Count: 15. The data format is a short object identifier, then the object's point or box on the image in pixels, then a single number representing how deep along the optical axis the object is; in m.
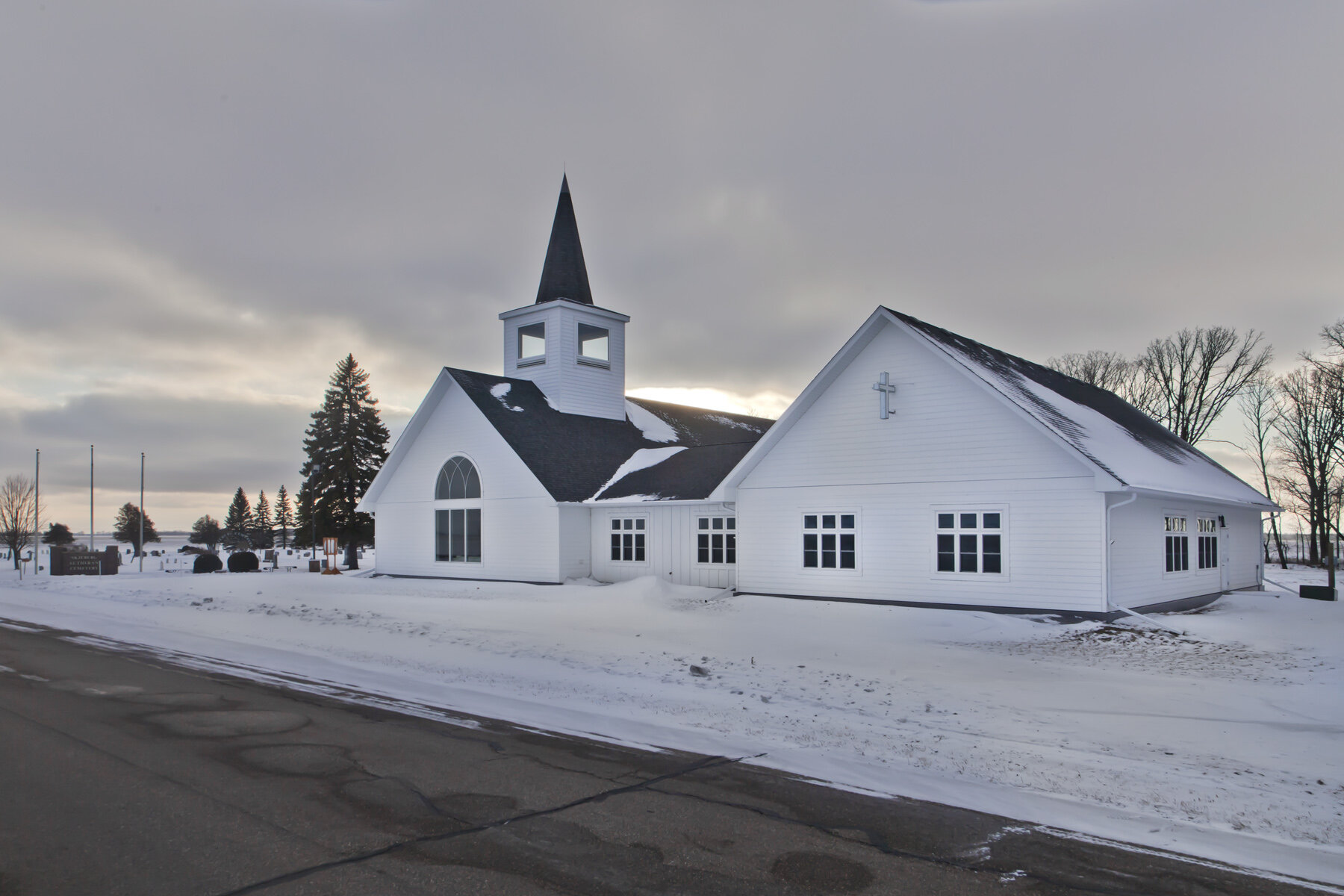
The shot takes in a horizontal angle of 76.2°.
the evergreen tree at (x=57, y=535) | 87.88
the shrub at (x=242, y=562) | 39.22
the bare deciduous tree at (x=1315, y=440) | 45.25
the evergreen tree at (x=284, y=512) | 112.50
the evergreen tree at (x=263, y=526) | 98.94
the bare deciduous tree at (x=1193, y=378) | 49.22
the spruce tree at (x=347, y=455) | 45.00
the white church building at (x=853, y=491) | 17.59
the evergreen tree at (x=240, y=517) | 106.47
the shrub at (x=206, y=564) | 38.41
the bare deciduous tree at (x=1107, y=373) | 54.12
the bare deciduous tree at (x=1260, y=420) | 50.69
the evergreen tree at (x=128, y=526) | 105.56
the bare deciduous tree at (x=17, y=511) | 62.38
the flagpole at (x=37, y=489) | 48.78
